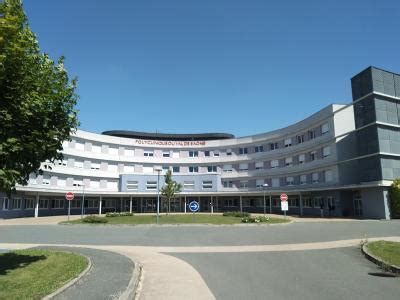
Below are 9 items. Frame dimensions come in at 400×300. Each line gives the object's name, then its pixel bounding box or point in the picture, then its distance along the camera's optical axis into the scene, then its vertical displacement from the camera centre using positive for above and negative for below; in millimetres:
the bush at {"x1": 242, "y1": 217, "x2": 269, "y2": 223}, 30756 -926
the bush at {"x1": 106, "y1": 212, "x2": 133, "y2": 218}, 41906 -683
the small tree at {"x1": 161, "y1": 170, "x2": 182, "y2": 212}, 46281 +2642
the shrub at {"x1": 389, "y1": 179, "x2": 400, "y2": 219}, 33312 +1076
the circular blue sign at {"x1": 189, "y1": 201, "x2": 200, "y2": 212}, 29359 +272
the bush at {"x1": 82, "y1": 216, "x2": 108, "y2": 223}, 32562 -990
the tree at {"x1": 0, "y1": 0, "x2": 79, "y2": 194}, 8148 +2806
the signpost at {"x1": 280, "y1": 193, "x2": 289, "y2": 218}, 28998 +605
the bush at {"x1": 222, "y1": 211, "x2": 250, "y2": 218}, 38909 -560
